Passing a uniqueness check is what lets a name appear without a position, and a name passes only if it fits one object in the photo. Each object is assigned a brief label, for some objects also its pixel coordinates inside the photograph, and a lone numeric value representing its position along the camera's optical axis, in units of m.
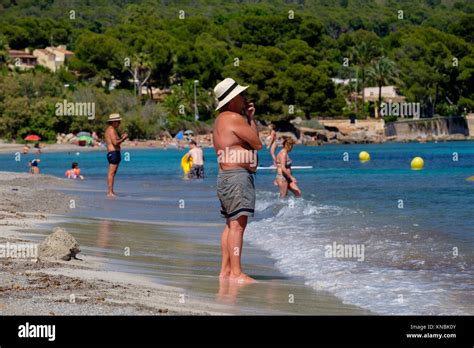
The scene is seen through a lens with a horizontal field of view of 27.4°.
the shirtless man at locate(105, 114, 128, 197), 20.30
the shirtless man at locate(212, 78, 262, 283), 9.27
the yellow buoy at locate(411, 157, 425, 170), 42.28
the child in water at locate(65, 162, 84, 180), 31.52
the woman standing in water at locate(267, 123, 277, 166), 22.70
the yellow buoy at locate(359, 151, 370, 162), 54.38
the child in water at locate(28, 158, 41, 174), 32.81
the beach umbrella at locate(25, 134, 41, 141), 77.44
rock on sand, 9.82
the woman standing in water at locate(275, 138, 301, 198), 20.14
